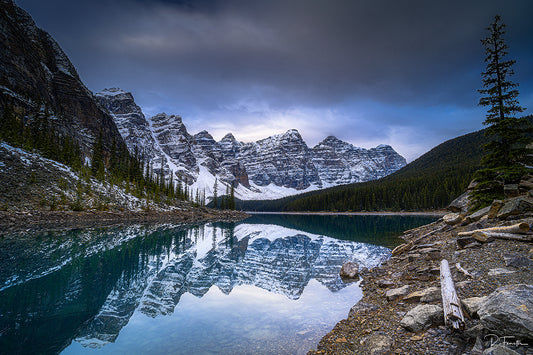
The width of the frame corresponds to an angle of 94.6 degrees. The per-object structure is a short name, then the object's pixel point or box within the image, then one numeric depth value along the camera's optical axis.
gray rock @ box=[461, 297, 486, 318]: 5.31
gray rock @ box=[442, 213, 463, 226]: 19.28
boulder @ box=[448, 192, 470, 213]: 25.49
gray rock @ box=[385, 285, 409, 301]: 8.90
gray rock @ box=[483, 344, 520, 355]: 3.60
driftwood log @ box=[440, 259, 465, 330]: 5.25
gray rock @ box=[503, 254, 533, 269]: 7.30
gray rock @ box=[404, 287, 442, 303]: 7.25
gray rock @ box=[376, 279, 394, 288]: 11.10
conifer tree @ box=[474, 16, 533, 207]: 17.11
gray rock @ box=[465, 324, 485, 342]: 4.62
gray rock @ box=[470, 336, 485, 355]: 4.19
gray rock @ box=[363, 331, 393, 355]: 5.59
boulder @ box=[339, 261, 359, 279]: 14.97
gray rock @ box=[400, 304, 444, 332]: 5.84
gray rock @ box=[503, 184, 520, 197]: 15.72
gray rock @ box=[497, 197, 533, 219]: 11.97
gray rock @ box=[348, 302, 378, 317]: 8.96
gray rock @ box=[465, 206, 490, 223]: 15.59
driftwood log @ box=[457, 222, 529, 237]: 9.96
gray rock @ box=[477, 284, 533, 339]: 4.02
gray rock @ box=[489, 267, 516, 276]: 7.29
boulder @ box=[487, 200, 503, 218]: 13.45
